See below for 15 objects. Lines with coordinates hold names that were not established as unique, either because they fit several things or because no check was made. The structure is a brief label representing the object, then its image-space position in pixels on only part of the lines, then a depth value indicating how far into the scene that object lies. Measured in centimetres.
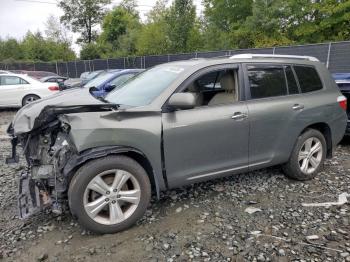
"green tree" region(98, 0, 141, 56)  4291
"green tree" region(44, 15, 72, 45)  5072
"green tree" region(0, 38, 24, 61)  4909
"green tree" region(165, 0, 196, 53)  2438
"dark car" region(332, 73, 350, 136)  591
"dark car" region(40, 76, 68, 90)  1844
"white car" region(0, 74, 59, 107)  1178
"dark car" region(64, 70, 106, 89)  1435
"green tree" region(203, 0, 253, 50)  2656
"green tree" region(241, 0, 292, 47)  2191
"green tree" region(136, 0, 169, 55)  2895
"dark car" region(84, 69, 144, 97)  1015
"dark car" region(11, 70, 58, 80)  2352
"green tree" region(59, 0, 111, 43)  4956
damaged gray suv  309
